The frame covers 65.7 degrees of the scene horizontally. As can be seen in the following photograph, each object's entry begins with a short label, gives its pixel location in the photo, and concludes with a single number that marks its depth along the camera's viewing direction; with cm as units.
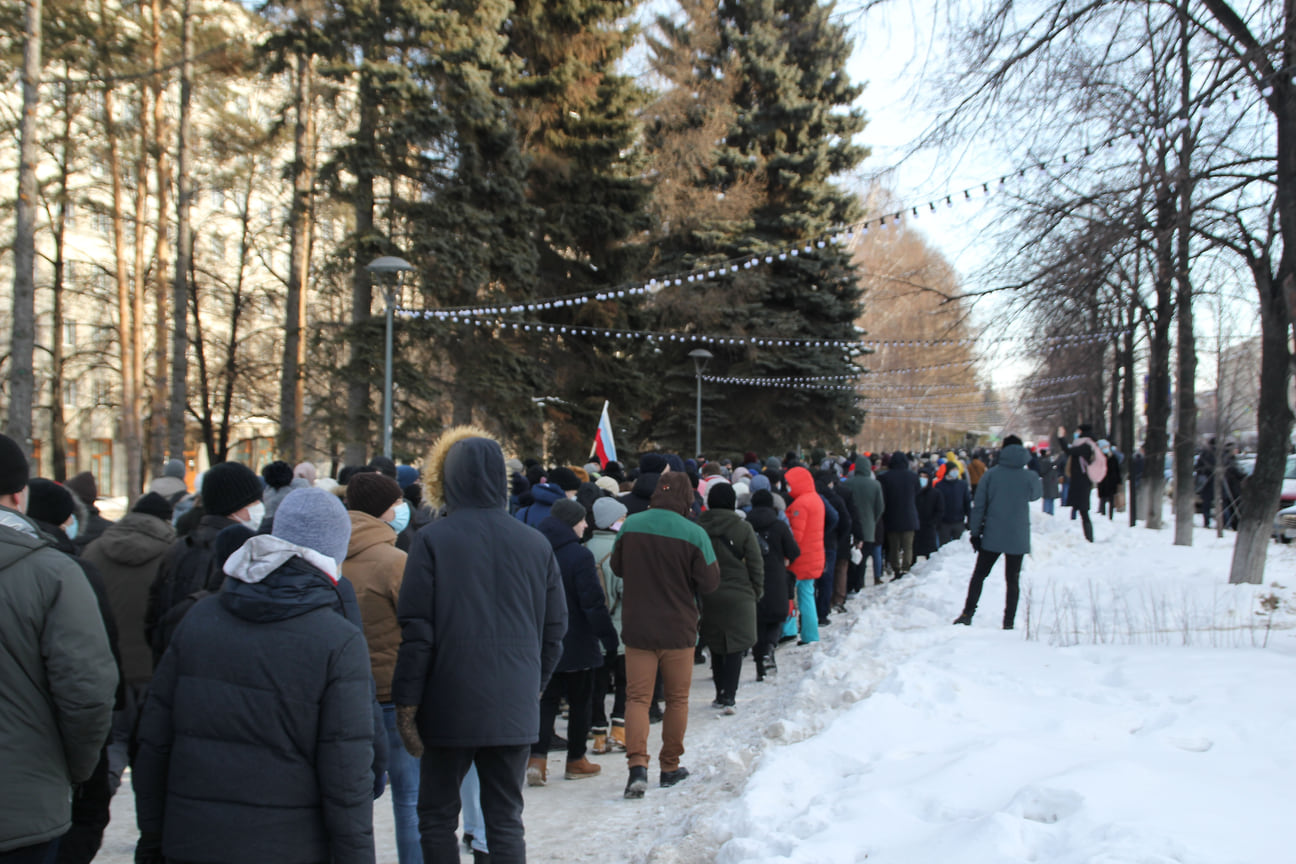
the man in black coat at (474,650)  388
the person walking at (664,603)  633
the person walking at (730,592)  811
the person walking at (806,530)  1084
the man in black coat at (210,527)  470
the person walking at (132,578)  550
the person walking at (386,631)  460
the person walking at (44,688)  306
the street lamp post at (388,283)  1589
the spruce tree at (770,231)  3253
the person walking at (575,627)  633
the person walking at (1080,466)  1858
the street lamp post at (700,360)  2632
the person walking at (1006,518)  967
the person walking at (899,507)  1565
